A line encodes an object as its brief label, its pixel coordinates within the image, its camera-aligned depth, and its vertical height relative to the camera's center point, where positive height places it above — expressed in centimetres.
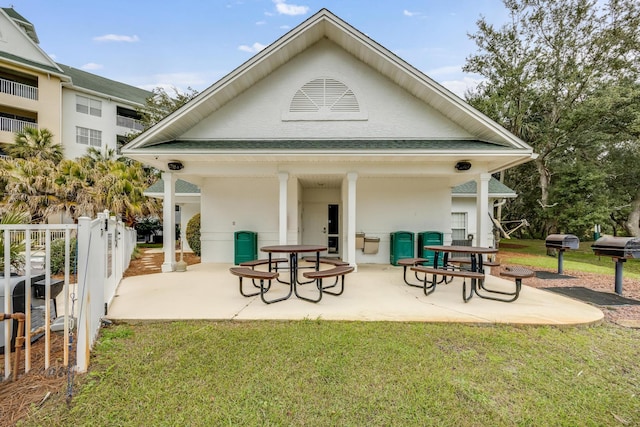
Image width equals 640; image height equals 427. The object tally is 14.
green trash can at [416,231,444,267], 953 -80
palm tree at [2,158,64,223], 1205 +90
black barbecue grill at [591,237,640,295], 600 -72
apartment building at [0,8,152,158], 1978 +853
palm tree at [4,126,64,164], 1723 +402
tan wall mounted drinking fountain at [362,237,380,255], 990 -104
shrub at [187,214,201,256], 1255 -85
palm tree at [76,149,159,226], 1221 +85
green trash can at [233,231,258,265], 964 -105
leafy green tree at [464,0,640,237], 1582 +855
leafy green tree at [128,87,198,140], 2298 +863
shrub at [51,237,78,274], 819 -122
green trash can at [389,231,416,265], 965 -98
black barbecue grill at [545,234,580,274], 816 -80
